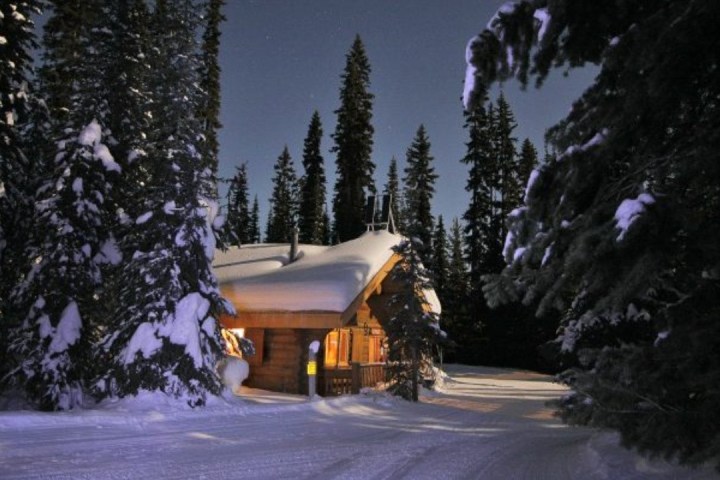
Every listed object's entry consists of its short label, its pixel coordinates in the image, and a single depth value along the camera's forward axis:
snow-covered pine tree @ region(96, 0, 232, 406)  13.30
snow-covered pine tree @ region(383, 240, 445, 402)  17.50
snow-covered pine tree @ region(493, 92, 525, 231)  52.44
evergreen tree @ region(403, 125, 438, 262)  51.03
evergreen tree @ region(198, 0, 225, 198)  31.73
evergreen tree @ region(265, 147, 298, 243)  61.09
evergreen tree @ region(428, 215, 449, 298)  49.81
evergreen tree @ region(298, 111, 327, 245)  53.09
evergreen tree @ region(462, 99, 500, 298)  50.07
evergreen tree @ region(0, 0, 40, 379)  14.48
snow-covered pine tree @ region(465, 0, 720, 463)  4.06
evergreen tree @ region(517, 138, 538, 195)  54.28
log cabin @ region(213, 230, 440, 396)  18.78
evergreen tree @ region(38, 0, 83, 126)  20.52
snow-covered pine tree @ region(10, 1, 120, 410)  13.34
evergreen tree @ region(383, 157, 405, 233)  48.41
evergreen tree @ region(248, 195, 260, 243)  77.84
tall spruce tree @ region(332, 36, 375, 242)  48.84
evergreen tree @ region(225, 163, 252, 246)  16.23
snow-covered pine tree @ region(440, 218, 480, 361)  45.74
